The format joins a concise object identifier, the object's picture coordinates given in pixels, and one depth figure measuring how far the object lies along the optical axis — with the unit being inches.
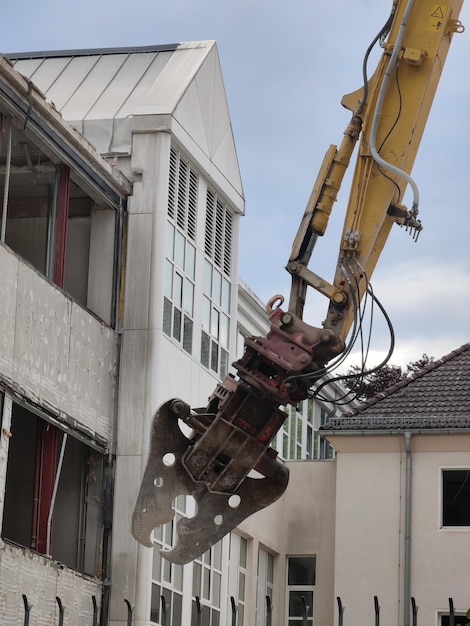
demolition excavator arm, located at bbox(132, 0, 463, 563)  568.1
